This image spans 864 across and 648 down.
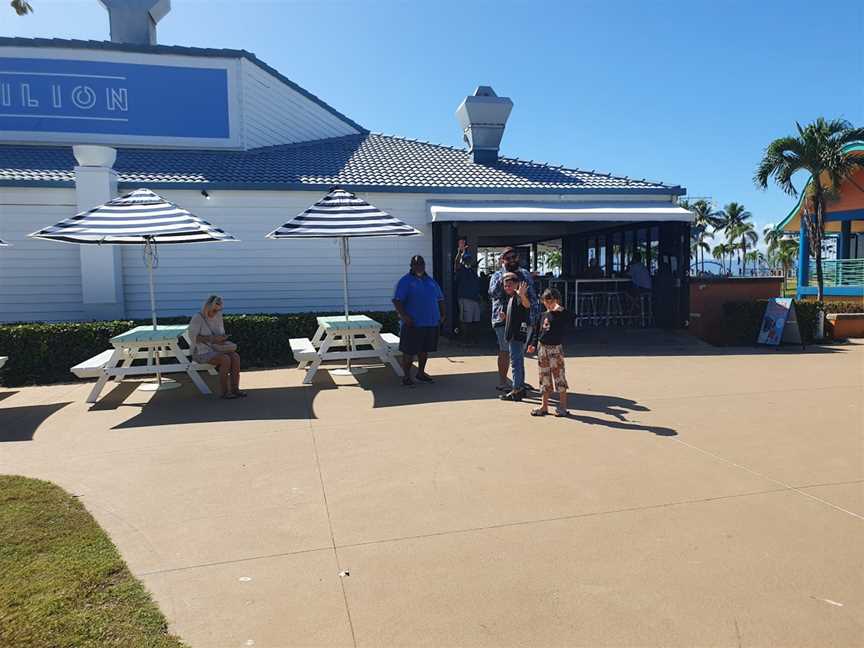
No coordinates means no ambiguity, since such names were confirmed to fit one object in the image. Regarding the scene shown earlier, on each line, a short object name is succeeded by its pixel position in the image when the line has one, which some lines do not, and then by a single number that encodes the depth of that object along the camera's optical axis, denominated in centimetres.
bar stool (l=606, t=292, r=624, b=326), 1399
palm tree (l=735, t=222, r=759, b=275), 7193
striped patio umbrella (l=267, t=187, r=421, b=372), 765
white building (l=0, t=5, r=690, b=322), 1106
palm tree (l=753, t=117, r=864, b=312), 1516
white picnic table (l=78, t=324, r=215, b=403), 661
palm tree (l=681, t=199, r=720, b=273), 6534
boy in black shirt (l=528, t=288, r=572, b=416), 577
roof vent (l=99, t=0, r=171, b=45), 1487
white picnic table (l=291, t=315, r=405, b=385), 747
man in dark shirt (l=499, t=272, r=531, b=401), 633
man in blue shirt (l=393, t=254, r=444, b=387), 733
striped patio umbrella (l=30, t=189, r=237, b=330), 708
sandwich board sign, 1100
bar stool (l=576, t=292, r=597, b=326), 1424
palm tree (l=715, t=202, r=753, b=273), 7206
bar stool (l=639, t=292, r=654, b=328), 1372
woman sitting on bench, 697
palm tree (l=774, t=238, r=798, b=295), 5225
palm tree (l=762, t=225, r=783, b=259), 5936
